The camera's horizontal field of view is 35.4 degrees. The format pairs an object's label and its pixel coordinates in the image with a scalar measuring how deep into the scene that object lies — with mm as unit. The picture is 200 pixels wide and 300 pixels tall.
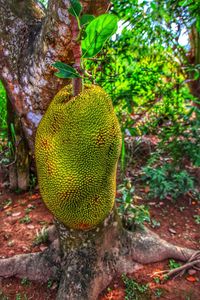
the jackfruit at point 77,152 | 887
